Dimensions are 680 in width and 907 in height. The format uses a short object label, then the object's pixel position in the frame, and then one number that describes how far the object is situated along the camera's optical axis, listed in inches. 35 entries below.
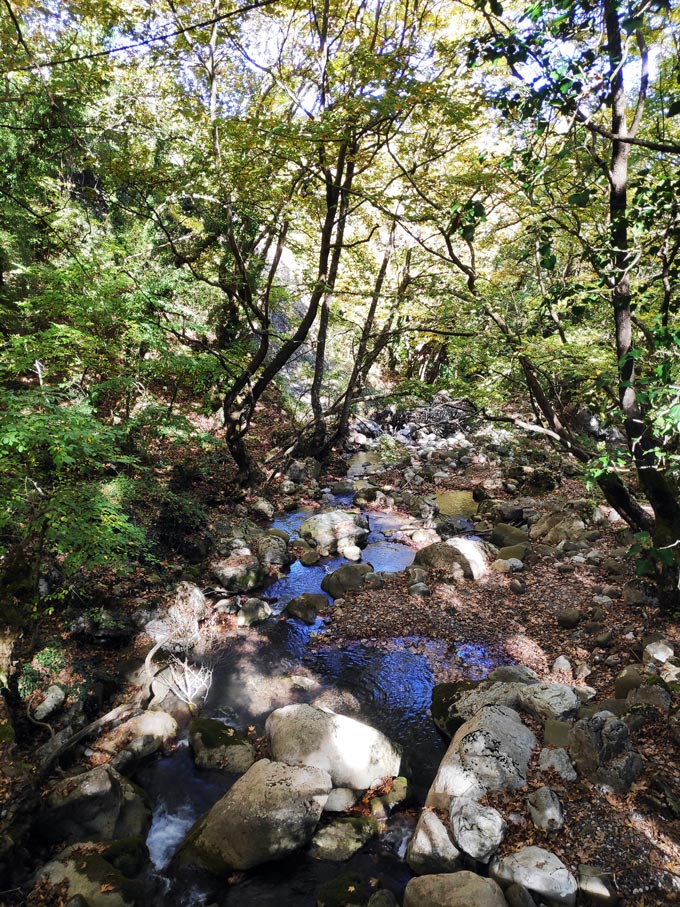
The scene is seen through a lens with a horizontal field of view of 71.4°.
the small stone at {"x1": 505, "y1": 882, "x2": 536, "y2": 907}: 149.6
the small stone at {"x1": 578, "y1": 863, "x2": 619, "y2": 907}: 148.6
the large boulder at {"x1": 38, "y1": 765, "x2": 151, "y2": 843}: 181.2
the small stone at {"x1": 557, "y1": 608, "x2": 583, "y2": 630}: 300.9
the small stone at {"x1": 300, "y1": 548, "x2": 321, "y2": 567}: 415.6
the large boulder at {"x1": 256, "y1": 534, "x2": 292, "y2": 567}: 398.3
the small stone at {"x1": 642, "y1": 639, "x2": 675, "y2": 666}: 240.5
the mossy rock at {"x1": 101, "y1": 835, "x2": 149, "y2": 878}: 173.5
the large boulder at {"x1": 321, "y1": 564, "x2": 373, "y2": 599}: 370.3
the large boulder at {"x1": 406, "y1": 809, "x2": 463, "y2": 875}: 168.7
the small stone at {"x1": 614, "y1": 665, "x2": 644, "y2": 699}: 225.6
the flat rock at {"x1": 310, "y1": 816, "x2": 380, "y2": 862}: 182.2
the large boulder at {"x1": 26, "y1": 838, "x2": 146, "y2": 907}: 155.2
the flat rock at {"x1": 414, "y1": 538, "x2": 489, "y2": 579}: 381.7
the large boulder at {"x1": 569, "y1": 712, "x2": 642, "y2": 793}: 180.7
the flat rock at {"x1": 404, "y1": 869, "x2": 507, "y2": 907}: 148.9
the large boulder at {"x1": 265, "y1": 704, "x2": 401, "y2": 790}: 208.1
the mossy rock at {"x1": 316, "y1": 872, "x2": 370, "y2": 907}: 161.8
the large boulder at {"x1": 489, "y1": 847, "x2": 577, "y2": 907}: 150.9
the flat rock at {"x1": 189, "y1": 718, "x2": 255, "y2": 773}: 221.6
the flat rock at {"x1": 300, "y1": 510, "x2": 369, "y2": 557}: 442.3
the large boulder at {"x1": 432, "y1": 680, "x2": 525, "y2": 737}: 234.5
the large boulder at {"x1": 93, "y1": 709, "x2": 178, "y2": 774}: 216.1
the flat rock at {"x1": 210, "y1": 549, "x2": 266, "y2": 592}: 359.9
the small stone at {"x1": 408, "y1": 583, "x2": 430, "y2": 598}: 361.3
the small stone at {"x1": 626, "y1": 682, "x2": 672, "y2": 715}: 205.9
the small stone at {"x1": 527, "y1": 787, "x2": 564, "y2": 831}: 171.5
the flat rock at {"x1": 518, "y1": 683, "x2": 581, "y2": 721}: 220.8
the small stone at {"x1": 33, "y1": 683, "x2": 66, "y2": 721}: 213.1
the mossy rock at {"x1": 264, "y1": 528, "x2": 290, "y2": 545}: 439.8
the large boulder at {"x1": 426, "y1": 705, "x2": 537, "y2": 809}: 188.2
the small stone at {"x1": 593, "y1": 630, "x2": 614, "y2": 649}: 272.8
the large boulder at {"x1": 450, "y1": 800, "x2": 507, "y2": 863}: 166.6
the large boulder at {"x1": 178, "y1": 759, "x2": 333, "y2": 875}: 176.6
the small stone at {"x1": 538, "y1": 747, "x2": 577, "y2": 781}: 189.7
